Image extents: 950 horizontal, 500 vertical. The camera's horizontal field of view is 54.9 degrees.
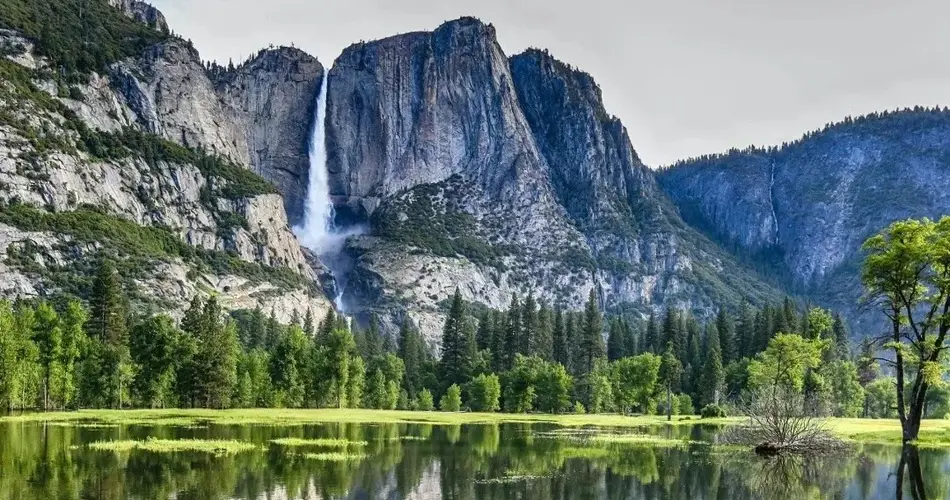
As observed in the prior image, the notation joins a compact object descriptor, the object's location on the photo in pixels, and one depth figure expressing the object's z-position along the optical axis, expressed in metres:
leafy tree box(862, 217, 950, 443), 59.38
